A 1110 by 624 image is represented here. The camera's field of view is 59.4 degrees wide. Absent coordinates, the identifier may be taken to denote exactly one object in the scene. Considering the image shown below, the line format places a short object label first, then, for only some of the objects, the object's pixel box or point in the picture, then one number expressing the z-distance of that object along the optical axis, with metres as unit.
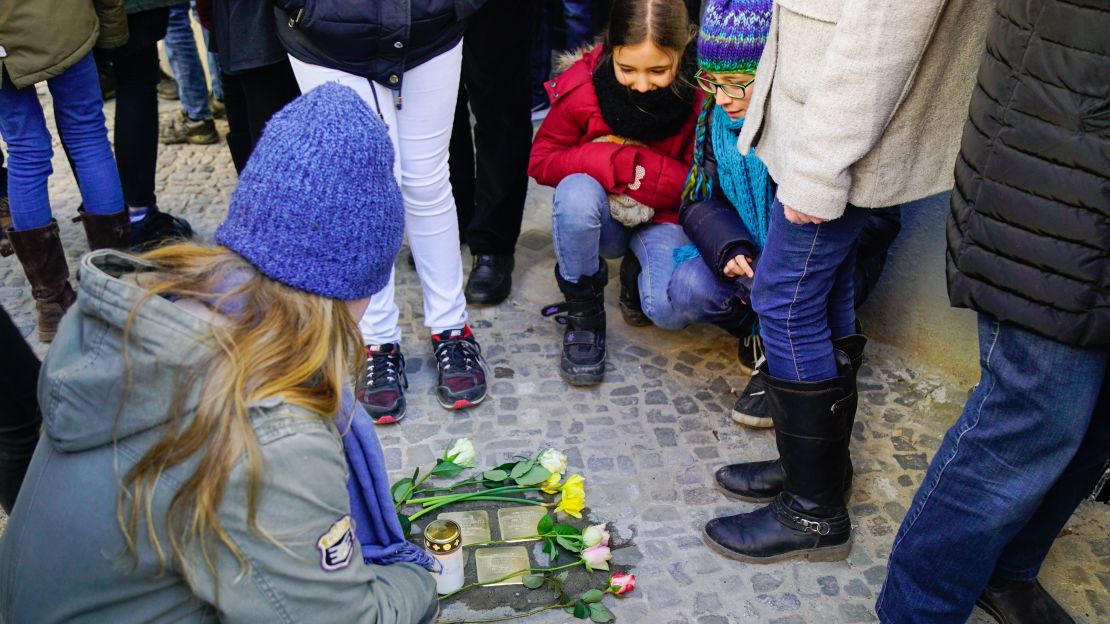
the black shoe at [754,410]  3.01
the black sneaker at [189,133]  5.22
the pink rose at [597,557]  2.46
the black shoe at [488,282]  3.66
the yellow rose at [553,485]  2.74
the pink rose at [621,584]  2.40
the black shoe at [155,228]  3.93
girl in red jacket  3.03
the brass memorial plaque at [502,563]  2.48
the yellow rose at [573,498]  2.64
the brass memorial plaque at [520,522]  2.61
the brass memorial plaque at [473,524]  2.60
